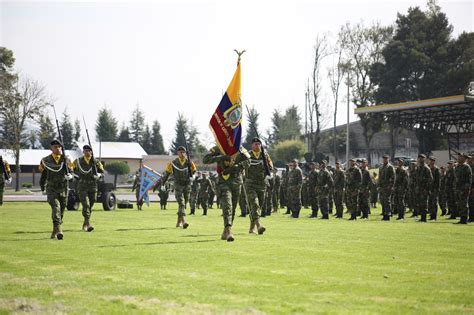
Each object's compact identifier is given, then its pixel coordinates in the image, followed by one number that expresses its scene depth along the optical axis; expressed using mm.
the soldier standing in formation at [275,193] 32969
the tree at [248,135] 109312
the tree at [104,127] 129250
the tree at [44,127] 73188
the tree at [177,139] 123375
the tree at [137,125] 143375
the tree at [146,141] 136800
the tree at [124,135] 141375
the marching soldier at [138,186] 36375
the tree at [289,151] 80562
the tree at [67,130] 121112
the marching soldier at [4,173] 29184
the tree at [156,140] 135750
